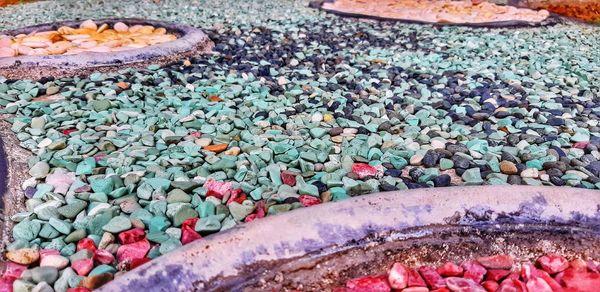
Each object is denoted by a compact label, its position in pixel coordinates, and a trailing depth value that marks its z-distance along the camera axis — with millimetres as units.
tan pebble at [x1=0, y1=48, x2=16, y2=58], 860
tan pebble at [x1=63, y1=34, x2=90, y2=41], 984
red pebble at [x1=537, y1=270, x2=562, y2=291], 360
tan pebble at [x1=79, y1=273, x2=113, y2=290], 327
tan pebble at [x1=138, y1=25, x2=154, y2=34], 1077
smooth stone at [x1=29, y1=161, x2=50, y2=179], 464
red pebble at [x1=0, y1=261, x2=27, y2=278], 342
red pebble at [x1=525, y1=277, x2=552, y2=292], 355
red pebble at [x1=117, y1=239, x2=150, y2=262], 360
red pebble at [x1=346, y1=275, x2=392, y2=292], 349
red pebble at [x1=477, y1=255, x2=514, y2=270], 371
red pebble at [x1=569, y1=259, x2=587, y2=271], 375
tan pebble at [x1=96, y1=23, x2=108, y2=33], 1055
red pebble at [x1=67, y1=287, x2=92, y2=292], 323
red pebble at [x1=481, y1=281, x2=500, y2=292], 354
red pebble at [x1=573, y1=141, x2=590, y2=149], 551
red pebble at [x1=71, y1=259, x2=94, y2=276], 343
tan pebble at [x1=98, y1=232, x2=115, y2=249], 370
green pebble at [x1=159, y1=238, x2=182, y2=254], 362
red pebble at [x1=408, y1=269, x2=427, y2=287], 352
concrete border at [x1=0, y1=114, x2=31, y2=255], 388
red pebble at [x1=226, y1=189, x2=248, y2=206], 427
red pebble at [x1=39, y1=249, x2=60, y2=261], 356
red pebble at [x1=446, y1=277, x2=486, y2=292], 347
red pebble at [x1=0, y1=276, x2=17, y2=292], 326
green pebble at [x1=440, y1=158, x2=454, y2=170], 495
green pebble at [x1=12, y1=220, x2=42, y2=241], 378
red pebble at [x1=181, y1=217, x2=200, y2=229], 390
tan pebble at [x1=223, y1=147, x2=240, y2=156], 515
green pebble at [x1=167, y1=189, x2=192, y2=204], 423
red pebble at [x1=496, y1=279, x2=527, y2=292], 351
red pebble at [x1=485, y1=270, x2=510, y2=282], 364
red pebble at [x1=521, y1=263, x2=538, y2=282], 367
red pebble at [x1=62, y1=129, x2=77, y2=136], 556
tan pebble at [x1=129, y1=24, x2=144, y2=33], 1083
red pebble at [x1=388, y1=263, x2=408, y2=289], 351
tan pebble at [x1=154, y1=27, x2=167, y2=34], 1075
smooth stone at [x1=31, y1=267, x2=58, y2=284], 334
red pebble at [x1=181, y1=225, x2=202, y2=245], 373
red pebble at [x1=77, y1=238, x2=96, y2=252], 368
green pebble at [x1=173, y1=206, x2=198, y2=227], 395
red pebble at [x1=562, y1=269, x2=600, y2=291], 360
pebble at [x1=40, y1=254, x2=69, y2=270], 348
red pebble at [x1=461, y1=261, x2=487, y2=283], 364
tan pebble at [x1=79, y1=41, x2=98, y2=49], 933
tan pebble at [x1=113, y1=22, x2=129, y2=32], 1085
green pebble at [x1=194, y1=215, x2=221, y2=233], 381
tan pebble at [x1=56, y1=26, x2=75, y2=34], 1020
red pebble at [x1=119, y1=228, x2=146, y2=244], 373
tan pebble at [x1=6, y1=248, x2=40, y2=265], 353
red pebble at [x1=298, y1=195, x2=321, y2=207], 420
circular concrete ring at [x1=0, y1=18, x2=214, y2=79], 765
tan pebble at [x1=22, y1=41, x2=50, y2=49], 926
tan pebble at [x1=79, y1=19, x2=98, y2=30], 1069
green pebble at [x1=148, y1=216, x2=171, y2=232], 387
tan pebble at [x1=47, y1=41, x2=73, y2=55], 903
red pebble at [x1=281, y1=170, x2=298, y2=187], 456
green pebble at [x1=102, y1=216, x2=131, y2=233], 383
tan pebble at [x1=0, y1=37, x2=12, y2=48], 926
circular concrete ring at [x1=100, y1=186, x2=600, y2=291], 329
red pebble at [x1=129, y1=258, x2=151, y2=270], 349
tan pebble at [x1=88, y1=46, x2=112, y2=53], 909
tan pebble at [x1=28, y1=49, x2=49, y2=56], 882
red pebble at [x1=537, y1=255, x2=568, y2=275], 375
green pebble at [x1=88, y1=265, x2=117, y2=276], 339
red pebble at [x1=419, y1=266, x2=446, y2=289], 354
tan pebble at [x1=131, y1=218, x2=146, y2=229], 390
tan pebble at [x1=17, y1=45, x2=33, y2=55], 882
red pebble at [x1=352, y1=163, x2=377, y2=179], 474
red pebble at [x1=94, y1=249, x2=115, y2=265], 356
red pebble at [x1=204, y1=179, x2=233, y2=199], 435
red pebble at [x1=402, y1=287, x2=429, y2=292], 347
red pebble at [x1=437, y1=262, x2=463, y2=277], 364
